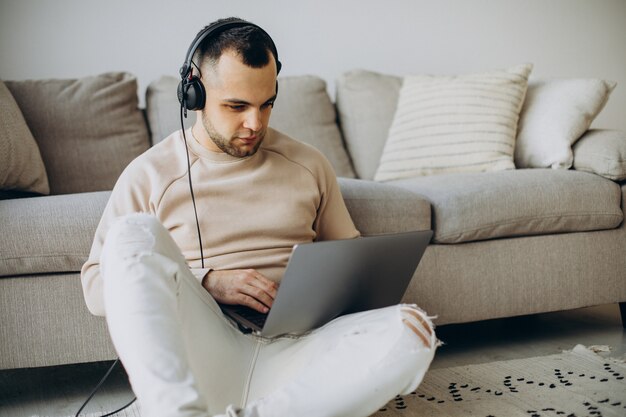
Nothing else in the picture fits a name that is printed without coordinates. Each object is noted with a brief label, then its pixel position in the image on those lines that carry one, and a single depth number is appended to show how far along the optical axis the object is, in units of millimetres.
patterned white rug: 1448
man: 983
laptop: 1082
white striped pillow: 2377
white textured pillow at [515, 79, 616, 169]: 2287
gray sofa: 1653
